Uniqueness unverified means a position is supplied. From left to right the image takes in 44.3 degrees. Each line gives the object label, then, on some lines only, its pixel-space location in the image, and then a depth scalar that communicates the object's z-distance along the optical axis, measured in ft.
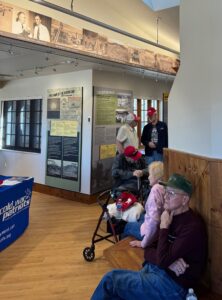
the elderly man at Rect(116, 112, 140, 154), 14.20
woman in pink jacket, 6.88
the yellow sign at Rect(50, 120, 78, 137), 17.99
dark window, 20.80
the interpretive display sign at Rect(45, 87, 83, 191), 17.76
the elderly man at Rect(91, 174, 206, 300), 5.10
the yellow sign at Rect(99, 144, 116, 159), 17.88
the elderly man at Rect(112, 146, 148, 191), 11.87
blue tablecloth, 10.53
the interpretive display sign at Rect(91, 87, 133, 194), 17.40
